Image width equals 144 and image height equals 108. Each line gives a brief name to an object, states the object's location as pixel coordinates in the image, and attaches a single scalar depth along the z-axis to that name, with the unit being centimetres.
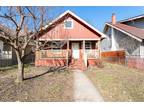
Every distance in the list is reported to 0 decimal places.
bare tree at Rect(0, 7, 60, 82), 442
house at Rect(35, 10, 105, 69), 882
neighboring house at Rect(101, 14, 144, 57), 869
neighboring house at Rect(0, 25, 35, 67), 903
